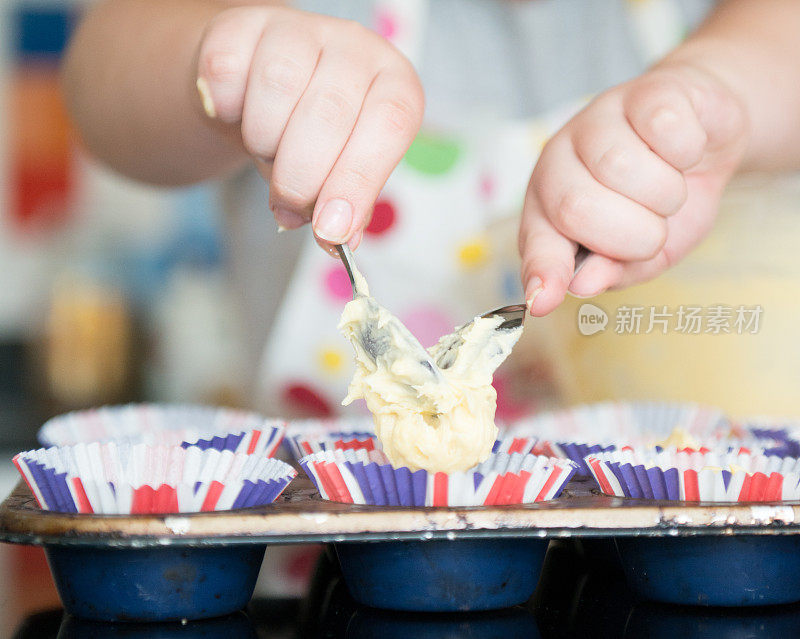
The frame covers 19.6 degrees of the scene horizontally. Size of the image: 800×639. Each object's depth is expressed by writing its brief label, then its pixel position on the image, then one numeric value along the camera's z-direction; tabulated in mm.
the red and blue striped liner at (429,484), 661
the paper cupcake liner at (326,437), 762
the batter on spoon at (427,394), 696
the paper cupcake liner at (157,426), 778
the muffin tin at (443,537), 646
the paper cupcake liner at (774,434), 763
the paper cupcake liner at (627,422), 848
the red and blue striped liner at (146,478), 657
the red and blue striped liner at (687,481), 676
